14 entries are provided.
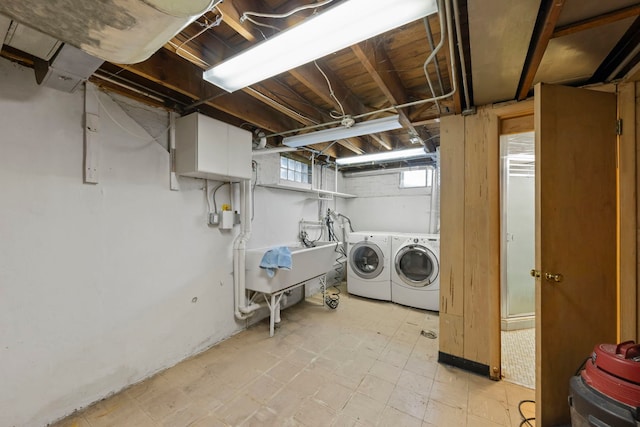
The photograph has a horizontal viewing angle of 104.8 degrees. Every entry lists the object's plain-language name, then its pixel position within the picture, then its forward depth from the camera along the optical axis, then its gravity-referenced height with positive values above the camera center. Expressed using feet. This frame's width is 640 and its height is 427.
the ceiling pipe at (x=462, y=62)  3.59 +3.02
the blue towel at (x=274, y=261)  8.77 -1.71
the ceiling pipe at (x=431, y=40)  4.19 +3.27
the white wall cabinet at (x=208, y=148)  7.11 +1.97
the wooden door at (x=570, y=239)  4.82 -0.47
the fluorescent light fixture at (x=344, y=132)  7.55 +2.79
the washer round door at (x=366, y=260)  12.87 -2.52
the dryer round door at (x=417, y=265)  11.33 -2.48
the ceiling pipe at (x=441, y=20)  3.38 +2.87
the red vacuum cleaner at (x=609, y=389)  3.37 -2.57
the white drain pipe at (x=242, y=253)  9.18 -1.49
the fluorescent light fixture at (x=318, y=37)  3.51 +2.97
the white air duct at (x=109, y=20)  2.74 +2.32
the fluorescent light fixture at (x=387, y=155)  10.74 +2.73
